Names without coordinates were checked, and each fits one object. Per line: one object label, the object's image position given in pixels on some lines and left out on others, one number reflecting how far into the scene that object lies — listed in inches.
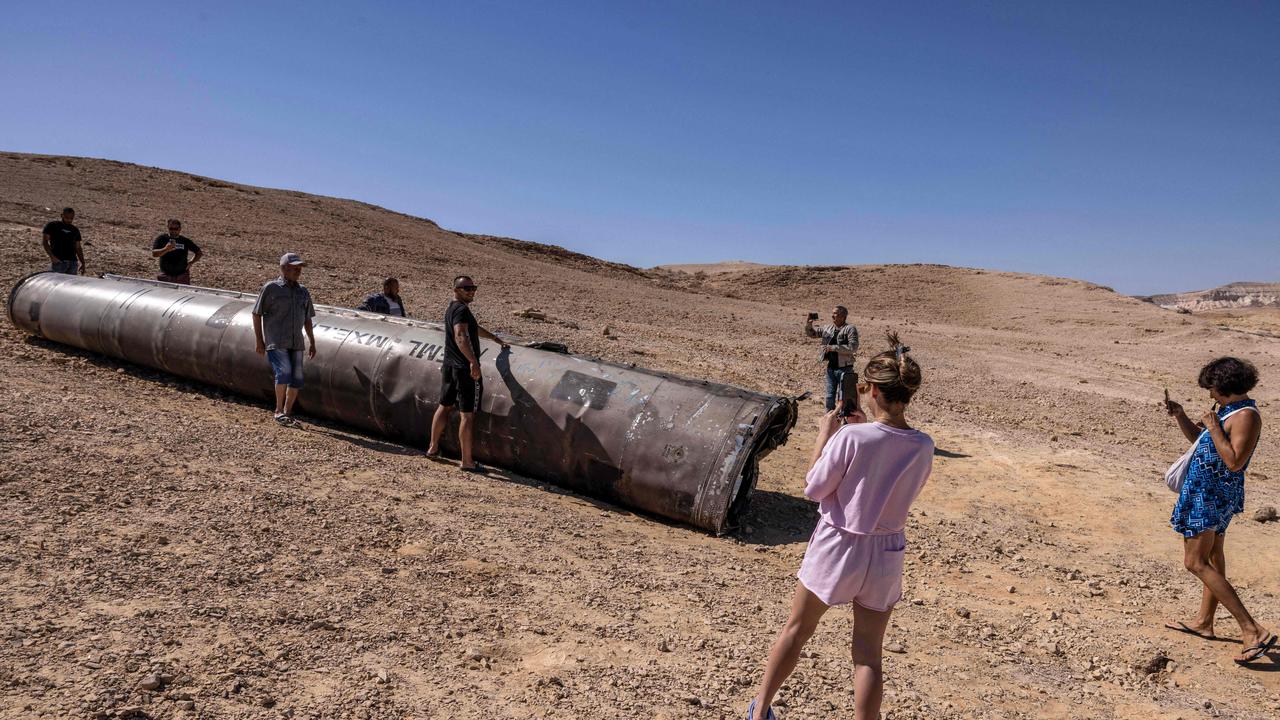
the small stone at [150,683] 114.7
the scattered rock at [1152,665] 164.2
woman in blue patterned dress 158.7
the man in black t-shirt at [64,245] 401.7
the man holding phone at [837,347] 332.8
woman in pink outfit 106.2
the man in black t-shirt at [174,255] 396.2
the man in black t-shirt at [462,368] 251.9
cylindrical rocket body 230.2
